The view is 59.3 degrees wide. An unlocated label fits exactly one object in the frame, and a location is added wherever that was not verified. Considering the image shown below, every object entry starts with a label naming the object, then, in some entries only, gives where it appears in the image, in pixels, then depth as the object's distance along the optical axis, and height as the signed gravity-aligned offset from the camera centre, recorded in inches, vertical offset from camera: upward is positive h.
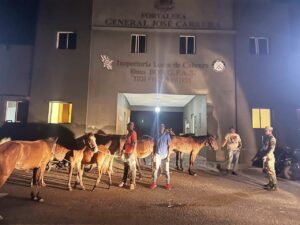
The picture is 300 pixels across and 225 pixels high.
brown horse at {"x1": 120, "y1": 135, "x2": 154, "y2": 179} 388.6 -16.7
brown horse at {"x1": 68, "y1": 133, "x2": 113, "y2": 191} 318.9 -27.4
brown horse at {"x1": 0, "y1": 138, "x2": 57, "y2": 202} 229.6 -23.2
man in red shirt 330.3 -19.4
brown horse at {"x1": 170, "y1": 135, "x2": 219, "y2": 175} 453.3 -12.1
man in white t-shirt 458.3 -14.0
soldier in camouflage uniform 337.7 -26.1
